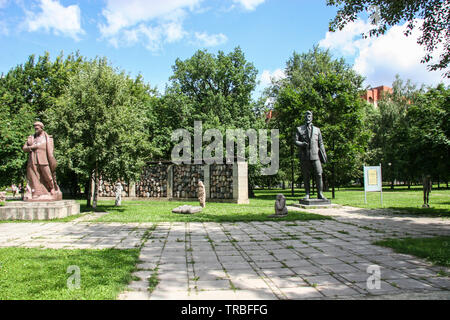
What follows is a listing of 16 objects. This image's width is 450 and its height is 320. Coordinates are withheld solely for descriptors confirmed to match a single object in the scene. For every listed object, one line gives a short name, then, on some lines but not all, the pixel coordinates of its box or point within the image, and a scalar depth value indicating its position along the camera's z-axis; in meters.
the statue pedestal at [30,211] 9.27
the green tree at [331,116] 19.53
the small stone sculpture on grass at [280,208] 9.80
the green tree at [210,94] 23.27
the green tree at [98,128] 11.09
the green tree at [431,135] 9.46
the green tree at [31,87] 16.67
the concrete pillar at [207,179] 17.30
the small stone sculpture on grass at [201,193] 13.54
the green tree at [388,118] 31.28
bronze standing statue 12.38
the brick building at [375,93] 58.17
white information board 13.22
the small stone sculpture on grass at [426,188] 11.49
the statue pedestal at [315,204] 12.30
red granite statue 9.77
